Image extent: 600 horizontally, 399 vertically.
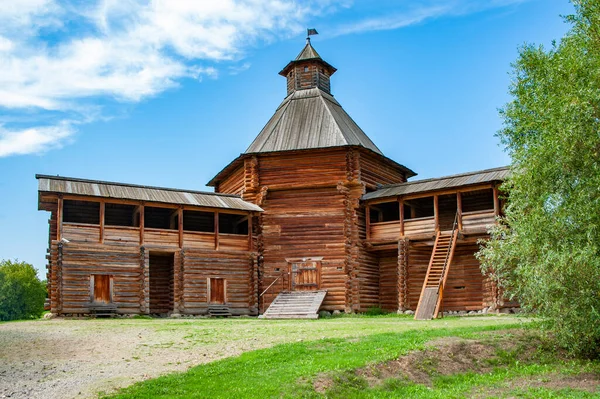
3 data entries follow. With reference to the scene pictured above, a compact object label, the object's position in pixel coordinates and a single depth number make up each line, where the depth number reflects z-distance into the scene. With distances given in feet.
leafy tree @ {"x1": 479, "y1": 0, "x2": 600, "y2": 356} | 54.03
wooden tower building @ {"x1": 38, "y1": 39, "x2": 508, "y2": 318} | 93.71
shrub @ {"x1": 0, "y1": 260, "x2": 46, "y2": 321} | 175.01
